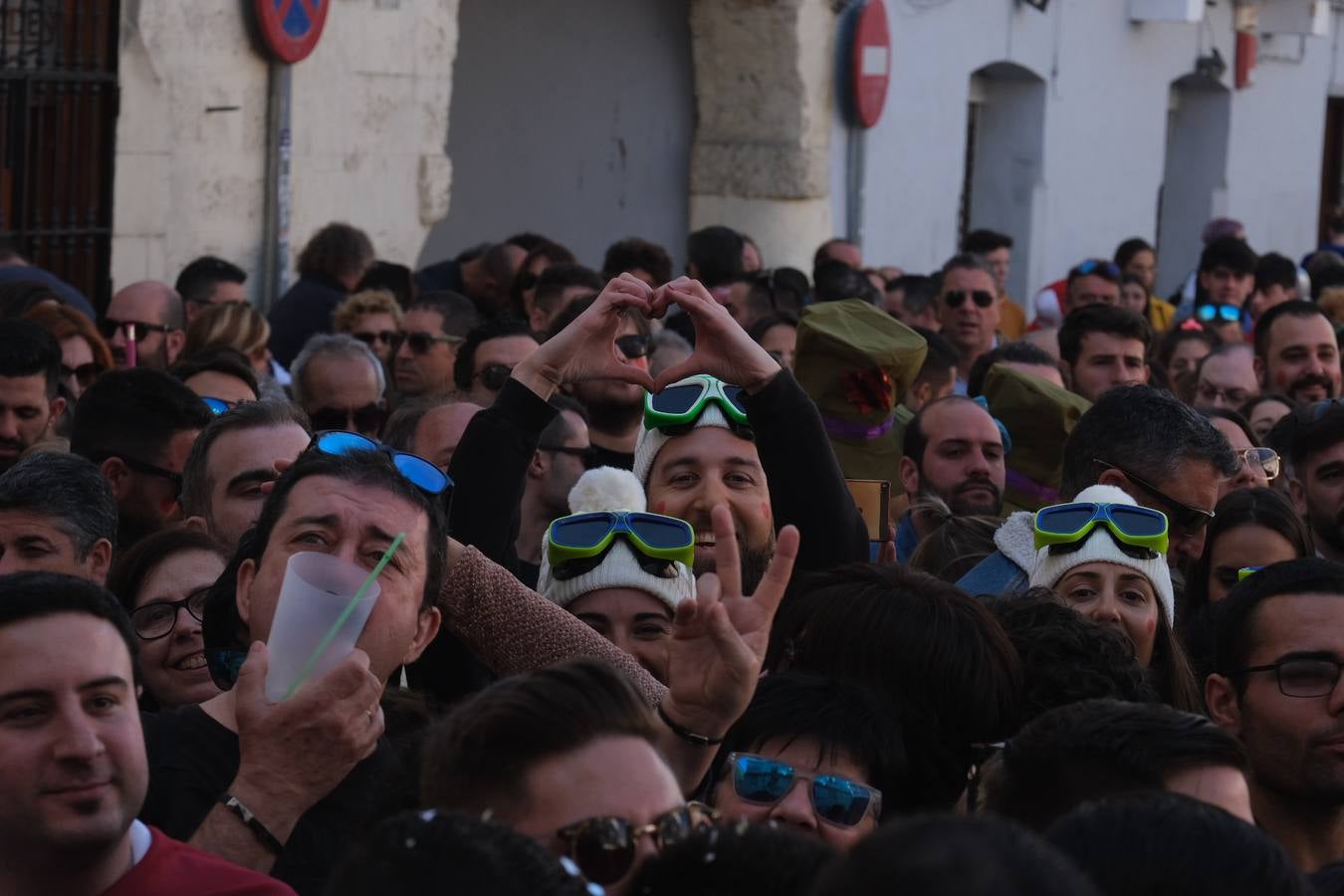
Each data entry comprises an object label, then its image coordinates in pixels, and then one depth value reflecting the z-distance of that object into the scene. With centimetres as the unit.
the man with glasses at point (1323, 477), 993
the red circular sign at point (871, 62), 2466
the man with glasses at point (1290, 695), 648
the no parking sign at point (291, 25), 1685
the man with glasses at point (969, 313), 1649
